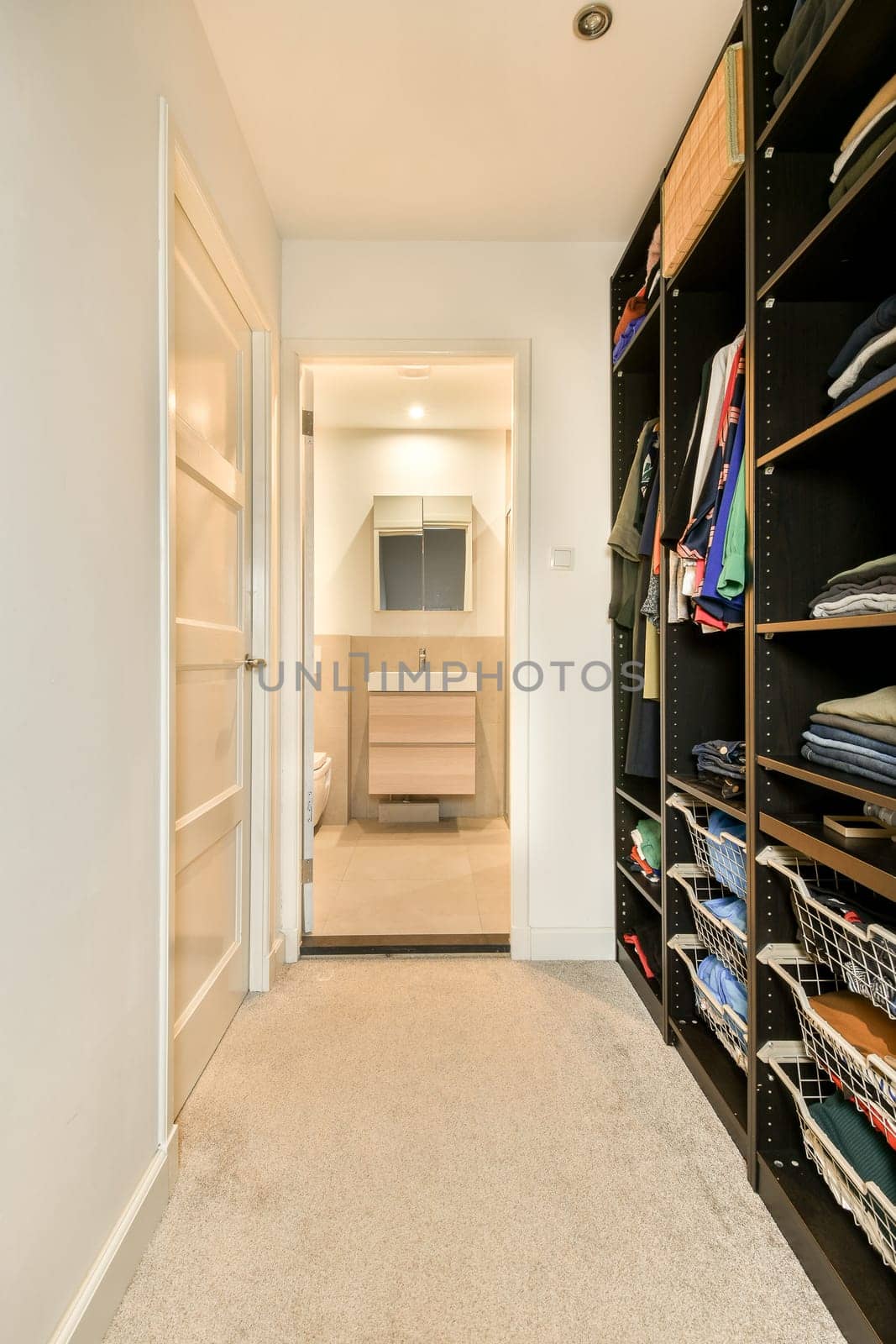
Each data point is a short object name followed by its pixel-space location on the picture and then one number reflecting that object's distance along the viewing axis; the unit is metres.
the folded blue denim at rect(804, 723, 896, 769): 1.12
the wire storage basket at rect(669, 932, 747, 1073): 1.60
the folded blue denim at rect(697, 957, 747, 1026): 1.58
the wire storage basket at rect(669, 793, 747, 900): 1.57
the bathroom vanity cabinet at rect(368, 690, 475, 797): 4.31
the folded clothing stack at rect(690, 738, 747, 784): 1.63
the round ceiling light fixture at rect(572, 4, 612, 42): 1.67
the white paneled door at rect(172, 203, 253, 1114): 1.71
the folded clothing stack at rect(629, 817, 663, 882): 2.19
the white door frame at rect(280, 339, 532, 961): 2.59
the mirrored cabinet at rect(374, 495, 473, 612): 4.65
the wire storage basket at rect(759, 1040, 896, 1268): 1.09
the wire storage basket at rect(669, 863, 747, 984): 1.60
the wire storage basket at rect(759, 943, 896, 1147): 1.06
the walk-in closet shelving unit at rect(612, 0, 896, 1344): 1.21
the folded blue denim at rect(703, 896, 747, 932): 1.59
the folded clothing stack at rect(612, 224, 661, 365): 2.13
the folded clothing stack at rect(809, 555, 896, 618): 1.12
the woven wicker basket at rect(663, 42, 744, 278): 1.47
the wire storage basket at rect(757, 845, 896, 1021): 1.06
